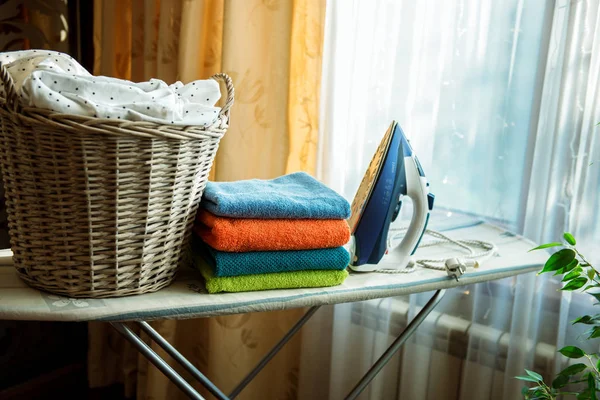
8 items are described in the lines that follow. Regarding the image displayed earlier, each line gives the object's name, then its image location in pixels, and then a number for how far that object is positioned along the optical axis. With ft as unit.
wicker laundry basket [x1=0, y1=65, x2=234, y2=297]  2.23
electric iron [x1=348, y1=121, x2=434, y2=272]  3.02
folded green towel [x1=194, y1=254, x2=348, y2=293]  2.63
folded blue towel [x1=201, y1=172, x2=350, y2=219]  2.61
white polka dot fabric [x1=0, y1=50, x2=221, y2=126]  2.20
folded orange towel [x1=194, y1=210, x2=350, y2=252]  2.58
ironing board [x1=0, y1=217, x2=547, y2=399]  2.31
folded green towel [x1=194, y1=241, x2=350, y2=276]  2.61
